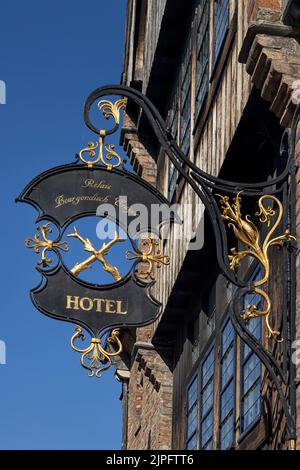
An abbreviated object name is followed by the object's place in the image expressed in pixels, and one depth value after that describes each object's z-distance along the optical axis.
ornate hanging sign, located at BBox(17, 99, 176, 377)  10.35
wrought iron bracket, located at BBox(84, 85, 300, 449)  9.73
